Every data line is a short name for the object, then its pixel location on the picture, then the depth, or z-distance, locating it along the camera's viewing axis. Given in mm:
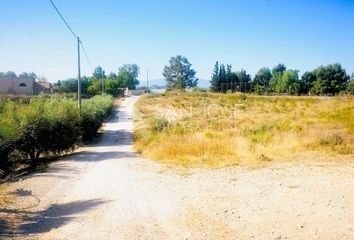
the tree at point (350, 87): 65988
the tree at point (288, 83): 78750
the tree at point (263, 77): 89831
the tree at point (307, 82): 78812
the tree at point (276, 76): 86125
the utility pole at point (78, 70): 20723
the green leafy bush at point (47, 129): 13258
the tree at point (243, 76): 86900
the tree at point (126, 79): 108488
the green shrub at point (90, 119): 19844
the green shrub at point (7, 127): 7602
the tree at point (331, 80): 73438
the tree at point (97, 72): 126362
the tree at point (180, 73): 119562
